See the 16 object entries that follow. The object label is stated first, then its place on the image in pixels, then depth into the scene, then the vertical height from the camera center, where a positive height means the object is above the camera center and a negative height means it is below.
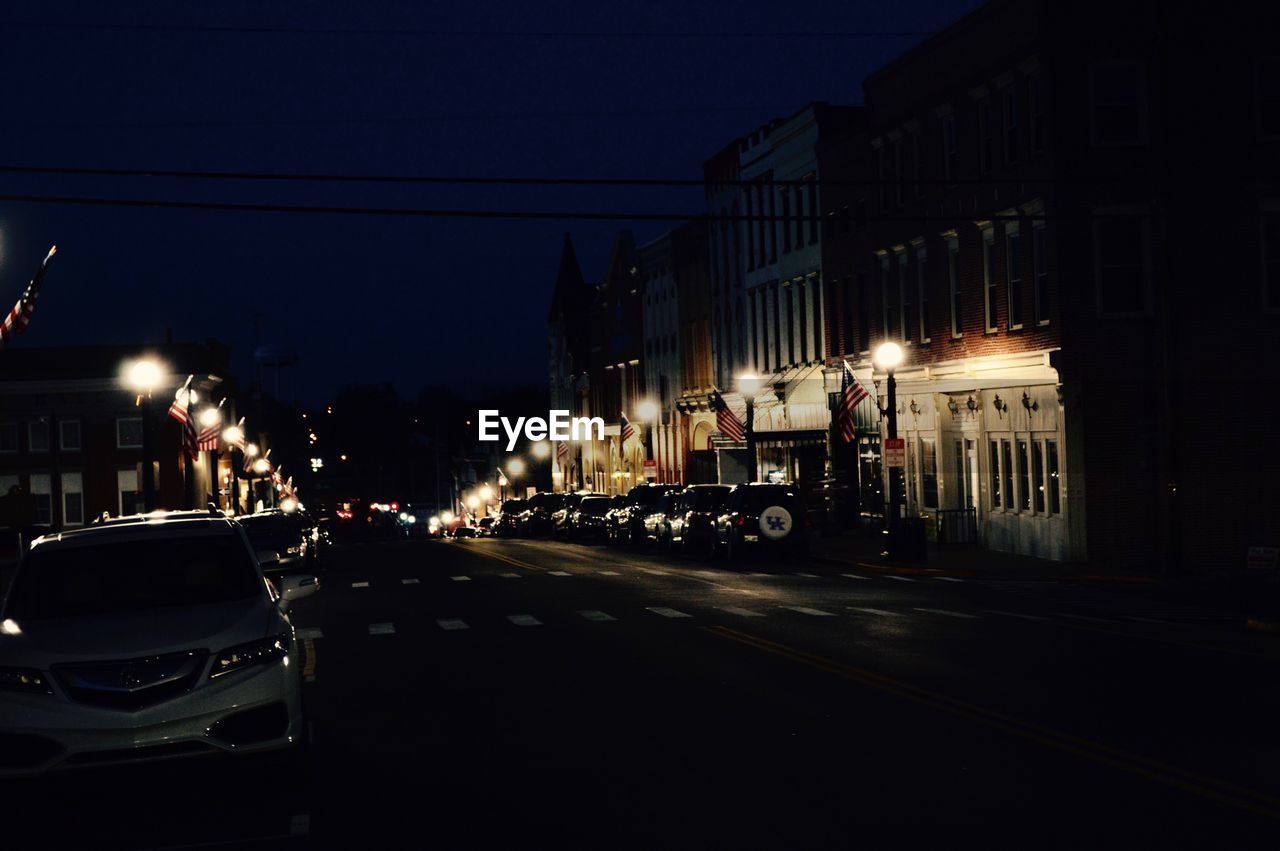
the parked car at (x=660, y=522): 48.58 -2.41
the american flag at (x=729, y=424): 56.53 +0.40
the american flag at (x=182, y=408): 47.66 +1.36
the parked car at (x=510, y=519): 80.00 -3.49
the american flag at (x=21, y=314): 34.66 +2.97
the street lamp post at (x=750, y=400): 53.84 +1.15
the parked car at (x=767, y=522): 40.28 -2.03
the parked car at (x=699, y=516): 43.34 -2.02
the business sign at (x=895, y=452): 38.53 -0.48
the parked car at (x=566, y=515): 64.94 -2.83
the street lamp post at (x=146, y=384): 40.81 +1.76
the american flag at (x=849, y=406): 44.75 +0.69
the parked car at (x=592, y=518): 61.34 -2.72
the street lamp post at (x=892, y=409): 38.31 +0.49
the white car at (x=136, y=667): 10.41 -1.29
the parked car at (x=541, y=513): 71.50 -2.91
